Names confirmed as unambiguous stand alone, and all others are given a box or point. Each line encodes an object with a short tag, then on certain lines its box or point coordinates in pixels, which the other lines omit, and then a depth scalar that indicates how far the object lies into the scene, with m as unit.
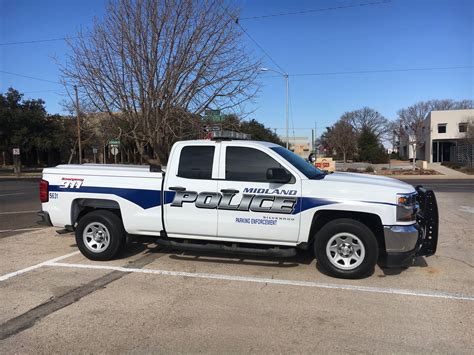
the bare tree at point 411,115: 81.16
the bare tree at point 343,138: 74.94
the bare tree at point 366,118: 107.53
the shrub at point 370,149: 66.88
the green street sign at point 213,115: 11.40
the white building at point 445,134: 52.84
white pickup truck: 5.77
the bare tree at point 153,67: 10.25
